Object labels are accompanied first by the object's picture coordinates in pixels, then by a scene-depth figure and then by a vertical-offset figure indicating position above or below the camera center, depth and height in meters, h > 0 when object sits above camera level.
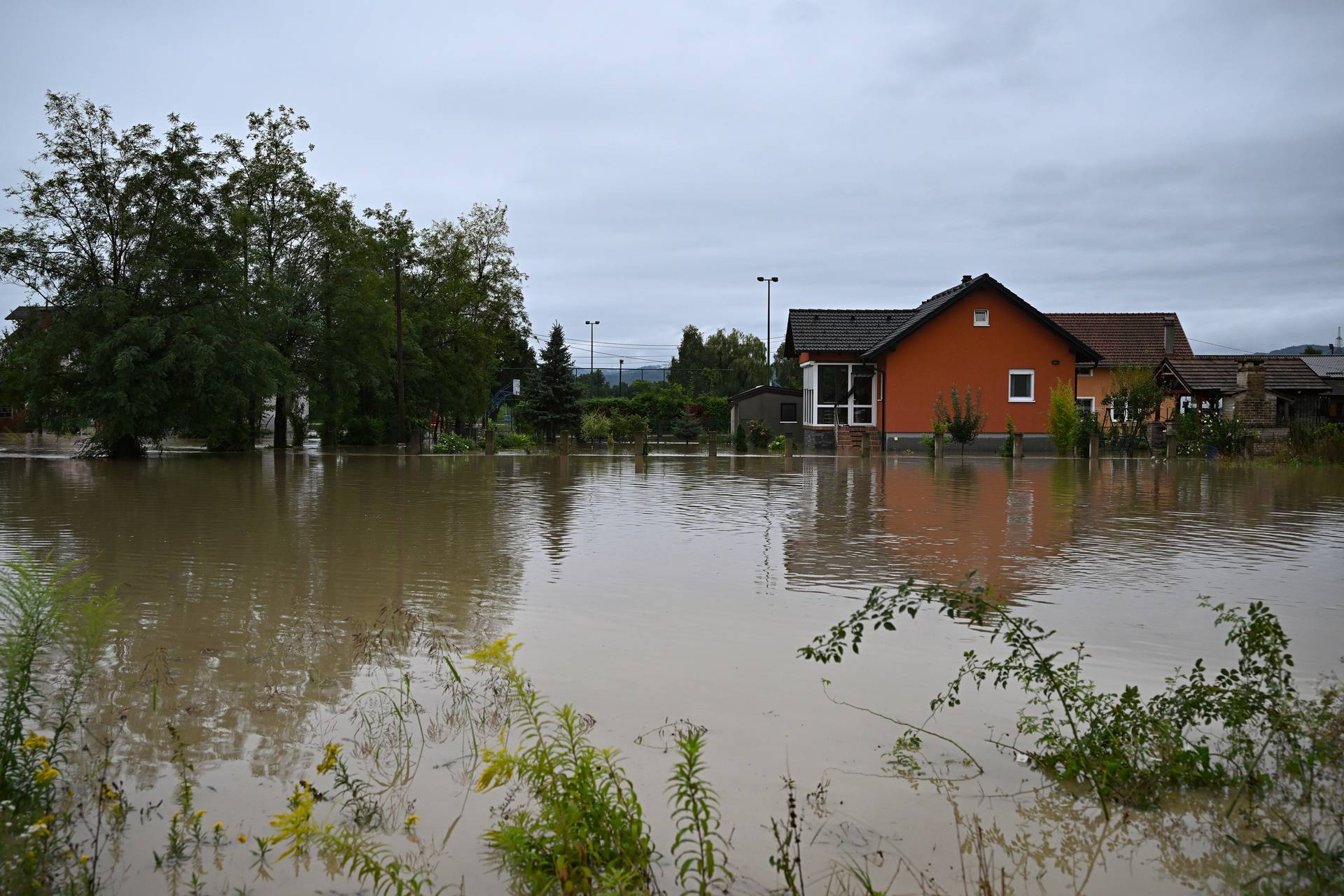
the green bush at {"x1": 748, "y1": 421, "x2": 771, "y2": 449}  45.50 -0.45
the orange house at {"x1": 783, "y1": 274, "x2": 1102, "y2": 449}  40.03 +2.54
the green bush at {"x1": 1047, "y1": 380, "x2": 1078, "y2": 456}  35.00 +0.06
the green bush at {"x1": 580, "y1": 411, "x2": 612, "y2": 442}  49.84 -0.12
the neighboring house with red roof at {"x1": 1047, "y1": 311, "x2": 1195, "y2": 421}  48.16 +4.21
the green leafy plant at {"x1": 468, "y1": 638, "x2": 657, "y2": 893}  3.31 -1.42
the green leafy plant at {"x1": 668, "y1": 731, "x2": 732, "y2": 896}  3.22 -1.49
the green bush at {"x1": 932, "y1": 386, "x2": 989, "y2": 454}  36.56 +0.11
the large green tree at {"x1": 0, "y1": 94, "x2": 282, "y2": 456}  29.58 +4.23
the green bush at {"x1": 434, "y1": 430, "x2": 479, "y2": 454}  41.84 -0.75
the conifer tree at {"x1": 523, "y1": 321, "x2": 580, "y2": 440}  50.41 +1.60
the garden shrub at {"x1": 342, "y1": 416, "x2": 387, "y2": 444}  46.03 -0.18
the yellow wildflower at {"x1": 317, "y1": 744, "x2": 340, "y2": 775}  4.07 -1.38
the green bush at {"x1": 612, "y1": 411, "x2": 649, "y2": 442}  52.94 -0.03
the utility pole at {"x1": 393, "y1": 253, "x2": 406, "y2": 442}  39.81 +1.74
